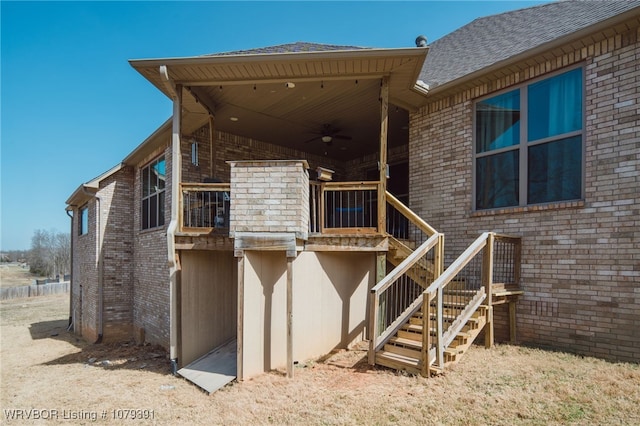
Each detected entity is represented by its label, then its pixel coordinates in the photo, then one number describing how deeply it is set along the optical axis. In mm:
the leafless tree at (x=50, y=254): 46500
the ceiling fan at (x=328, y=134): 8000
